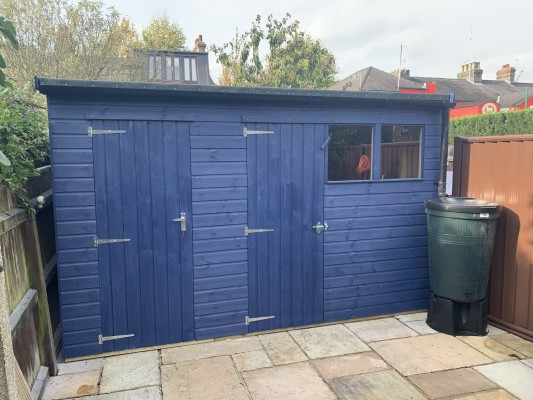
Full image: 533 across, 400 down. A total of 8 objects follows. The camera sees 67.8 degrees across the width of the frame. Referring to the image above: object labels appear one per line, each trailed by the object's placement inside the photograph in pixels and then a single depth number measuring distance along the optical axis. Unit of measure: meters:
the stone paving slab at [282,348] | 3.46
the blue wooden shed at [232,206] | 3.41
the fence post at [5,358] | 1.64
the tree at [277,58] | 17.03
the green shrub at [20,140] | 2.83
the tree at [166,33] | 22.97
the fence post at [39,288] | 3.12
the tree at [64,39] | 11.46
